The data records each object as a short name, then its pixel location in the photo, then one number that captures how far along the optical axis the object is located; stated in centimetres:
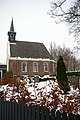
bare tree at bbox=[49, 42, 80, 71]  6516
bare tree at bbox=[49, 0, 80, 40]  1436
